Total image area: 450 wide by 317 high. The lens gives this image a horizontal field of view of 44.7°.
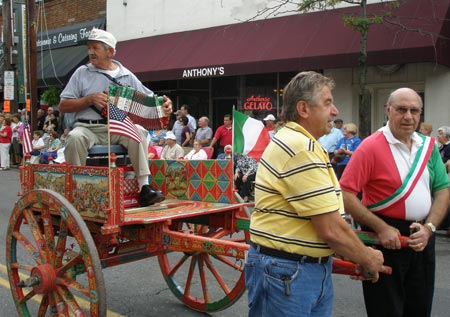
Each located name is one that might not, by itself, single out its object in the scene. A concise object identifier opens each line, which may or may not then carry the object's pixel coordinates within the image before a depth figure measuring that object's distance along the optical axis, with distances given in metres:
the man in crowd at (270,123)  12.22
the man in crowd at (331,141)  10.93
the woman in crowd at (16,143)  18.53
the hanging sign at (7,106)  21.44
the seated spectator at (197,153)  11.57
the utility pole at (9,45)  20.47
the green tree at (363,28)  10.40
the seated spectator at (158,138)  13.18
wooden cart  3.65
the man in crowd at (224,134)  13.51
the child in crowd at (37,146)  16.30
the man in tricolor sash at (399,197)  3.08
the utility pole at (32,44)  16.70
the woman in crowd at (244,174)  10.94
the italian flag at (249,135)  4.60
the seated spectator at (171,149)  11.90
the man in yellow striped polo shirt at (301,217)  2.33
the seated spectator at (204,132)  14.02
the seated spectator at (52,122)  18.16
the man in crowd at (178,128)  14.78
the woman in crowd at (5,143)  18.16
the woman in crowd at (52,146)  13.92
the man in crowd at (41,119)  19.67
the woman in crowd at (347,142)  10.38
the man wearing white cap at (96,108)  4.52
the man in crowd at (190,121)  14.91
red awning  10.95
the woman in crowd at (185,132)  14.64
